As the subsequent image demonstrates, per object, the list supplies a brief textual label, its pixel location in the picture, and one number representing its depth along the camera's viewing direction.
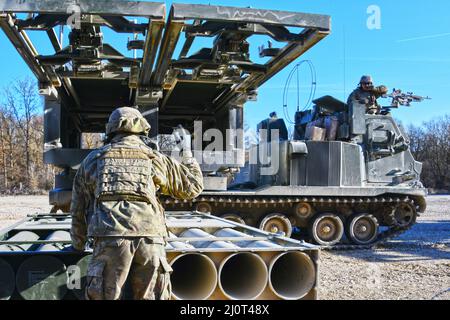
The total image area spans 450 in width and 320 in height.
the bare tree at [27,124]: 38.30
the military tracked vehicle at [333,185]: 11.06
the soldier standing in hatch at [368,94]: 12.08
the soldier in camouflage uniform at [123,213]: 3.92
